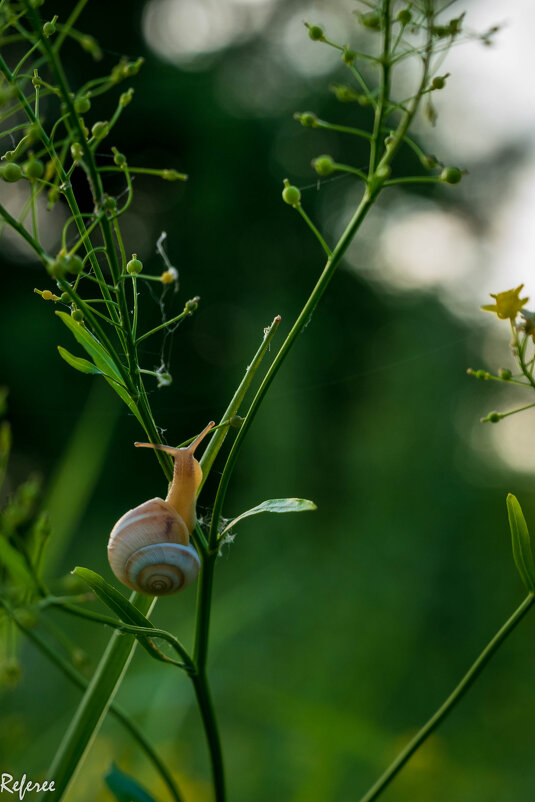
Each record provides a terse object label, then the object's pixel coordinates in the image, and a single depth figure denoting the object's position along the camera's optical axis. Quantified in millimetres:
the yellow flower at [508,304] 339
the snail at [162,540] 336
